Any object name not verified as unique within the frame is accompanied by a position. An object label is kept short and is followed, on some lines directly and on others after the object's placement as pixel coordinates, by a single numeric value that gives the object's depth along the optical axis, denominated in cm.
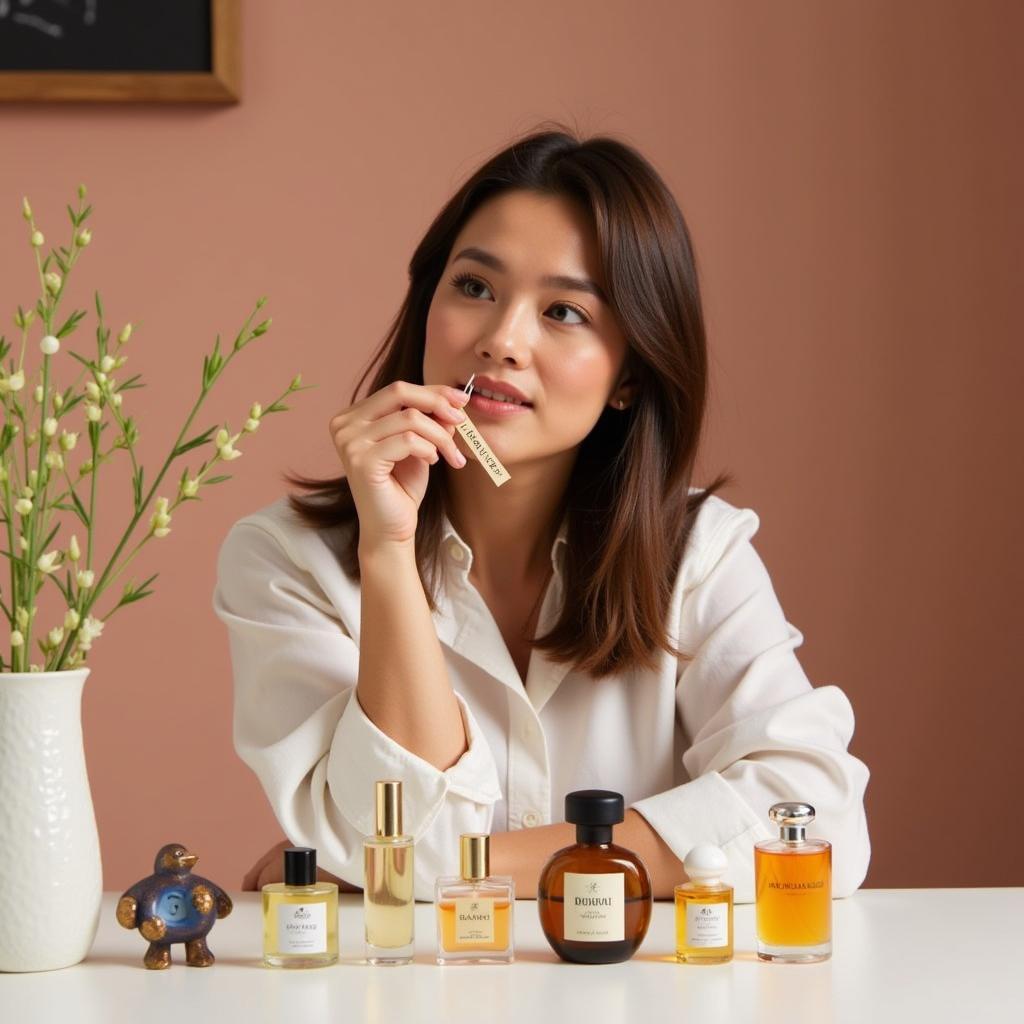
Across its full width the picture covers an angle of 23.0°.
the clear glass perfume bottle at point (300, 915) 157
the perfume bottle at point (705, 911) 158
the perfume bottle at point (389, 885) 158
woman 184
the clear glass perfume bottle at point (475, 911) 158
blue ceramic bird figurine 157
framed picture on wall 284
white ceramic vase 155
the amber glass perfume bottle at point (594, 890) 156
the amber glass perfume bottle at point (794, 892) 158
